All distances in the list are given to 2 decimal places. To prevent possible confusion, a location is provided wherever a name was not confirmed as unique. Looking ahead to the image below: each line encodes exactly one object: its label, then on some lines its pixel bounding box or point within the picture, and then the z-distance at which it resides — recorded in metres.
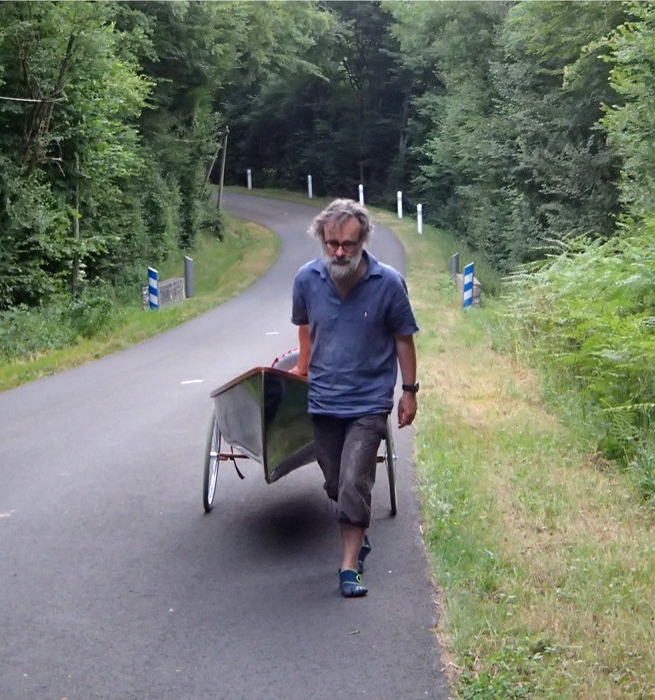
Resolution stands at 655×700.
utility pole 42.75
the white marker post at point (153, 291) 23.88
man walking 5.61
